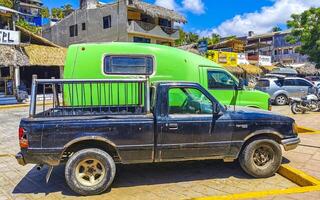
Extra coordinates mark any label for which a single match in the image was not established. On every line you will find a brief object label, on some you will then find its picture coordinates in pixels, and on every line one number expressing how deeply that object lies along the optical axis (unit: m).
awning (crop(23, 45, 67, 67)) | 23.24
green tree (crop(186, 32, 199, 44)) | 60.23
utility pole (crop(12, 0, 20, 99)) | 22.32
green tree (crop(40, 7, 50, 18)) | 57.70
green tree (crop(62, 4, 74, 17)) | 55.34
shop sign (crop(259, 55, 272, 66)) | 42.44
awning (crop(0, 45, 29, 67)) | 20.48
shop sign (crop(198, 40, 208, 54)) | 33.26
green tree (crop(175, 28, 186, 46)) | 54.38
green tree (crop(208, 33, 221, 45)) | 57.16
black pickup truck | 5.55
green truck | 9.56
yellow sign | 34.79
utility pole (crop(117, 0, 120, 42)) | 34.26
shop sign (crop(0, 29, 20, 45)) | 20.75
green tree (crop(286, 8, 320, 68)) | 33.59
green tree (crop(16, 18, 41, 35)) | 38.11
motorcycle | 15.48
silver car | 19.84
